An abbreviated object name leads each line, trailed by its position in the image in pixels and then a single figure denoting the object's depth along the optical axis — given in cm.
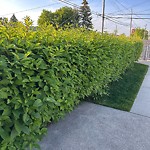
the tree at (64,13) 2791
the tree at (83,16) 3052
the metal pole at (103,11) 1581
